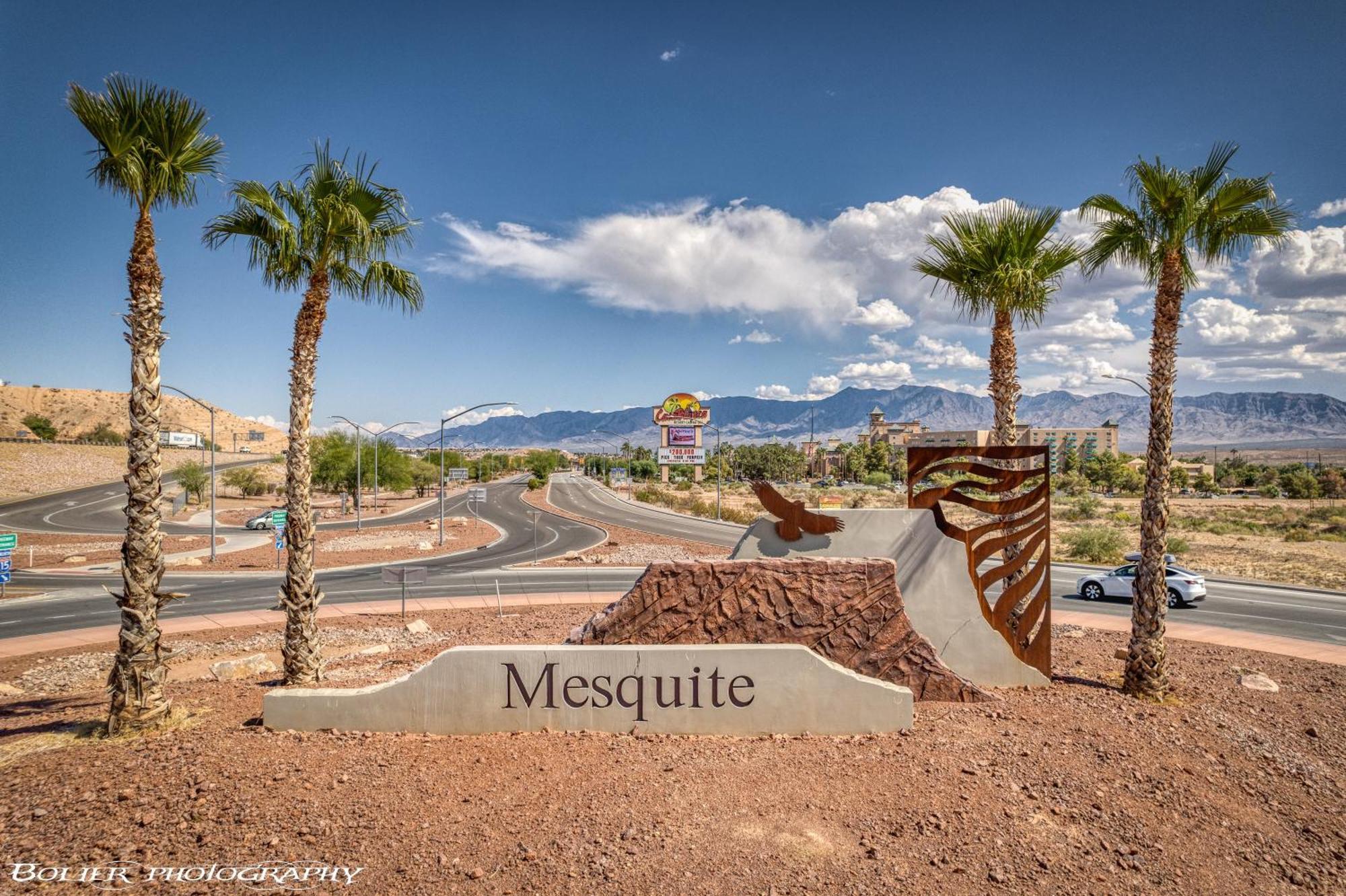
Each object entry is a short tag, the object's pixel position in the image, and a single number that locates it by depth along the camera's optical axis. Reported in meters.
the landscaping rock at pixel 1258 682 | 11.79
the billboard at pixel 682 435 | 76.38
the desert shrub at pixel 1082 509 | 53.66
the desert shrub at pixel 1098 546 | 30.95
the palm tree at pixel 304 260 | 10.42
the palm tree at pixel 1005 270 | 11.85
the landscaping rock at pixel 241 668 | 12.58
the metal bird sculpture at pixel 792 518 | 10.59
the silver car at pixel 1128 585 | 21.17
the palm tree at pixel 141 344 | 8.52
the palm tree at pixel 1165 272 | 10.55
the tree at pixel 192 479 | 59.44
